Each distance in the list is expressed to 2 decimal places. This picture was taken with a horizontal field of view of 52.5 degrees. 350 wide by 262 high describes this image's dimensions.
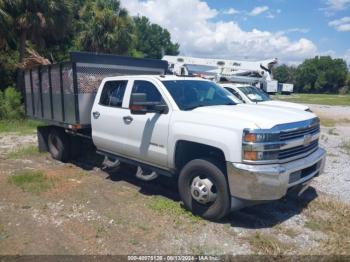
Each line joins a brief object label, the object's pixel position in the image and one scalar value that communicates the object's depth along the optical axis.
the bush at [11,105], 16.17
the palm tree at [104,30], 23.61
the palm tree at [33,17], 16.78
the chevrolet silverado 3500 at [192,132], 4.43
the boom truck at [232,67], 23.33
